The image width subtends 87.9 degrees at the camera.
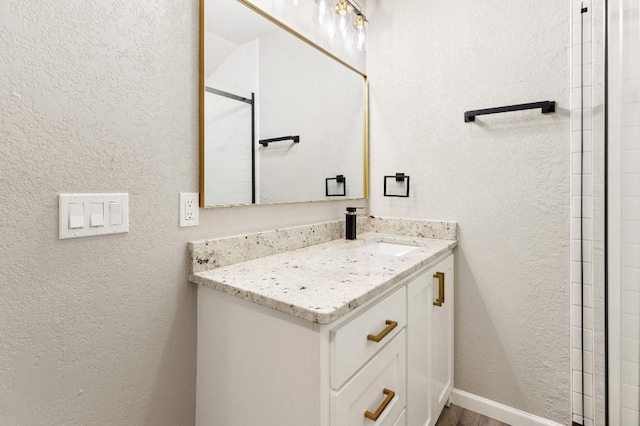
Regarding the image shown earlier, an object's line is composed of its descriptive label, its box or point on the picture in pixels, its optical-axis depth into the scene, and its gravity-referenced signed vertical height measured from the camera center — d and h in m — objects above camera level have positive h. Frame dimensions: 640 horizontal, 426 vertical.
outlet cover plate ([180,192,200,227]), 1.08 +0.01
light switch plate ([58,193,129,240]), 0.82 -0.01
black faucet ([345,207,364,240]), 1.76 -0.07
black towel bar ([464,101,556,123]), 1.44 +0.47
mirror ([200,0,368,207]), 1.16 +0.42
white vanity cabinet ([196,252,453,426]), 0.79 -0.43
